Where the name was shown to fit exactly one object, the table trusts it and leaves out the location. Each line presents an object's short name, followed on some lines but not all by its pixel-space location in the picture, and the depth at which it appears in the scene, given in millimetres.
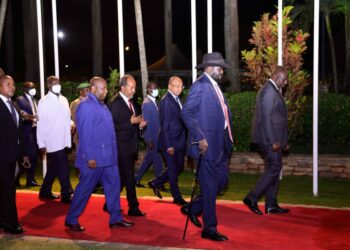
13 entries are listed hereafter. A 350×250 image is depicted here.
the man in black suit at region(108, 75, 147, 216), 7273
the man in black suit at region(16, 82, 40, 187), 9945
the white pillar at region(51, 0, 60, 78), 10008
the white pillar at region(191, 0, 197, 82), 9406
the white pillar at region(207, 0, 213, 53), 9208
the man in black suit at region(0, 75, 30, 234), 6668
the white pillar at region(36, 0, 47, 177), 9992
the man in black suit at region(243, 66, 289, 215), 7305
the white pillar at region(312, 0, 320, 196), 8414
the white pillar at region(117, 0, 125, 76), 9648
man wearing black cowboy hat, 6266
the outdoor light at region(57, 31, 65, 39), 38656
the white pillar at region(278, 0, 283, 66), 8867
